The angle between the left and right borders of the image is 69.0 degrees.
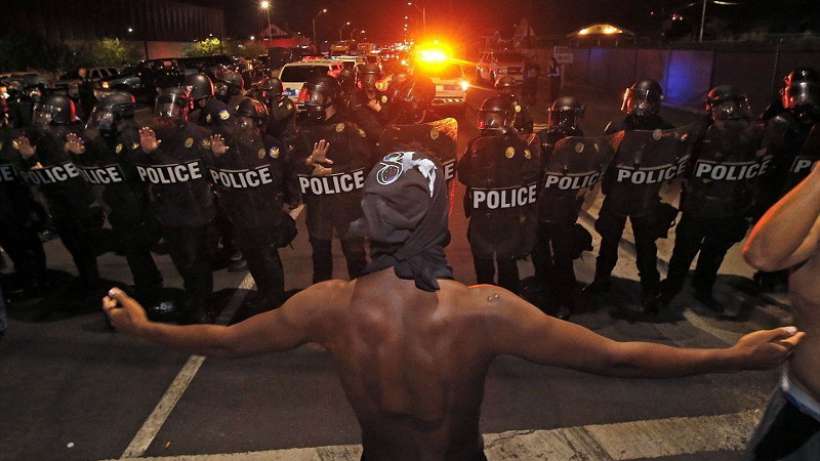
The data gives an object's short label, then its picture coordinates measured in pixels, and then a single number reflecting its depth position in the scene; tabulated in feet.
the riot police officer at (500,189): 16.30
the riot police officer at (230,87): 28.56
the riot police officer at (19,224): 20.18
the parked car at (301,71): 56.08
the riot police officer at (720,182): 17.25
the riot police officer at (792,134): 18.19
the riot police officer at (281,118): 25.35
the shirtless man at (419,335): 6.13
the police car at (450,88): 65.51
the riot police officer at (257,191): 17.25
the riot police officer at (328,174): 17.26
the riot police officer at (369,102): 21.35
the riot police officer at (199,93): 26.25
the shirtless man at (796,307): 7.10
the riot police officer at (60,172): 19.08
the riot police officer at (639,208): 17.94
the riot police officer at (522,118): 20.33
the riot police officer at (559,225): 17.63
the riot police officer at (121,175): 17.97
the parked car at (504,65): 86.94
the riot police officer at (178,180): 17.13
